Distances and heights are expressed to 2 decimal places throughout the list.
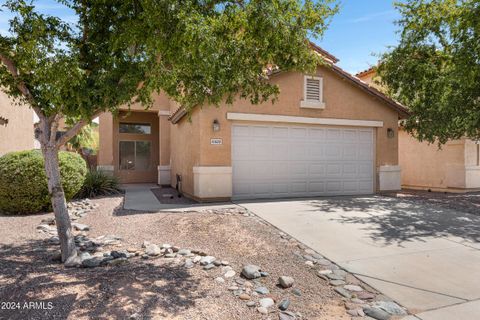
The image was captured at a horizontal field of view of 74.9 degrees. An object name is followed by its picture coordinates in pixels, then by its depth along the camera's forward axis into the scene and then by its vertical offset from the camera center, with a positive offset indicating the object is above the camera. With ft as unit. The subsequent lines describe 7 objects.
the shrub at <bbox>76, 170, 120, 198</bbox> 38.27 -3.10
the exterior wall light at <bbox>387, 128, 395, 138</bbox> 38.99 +3.47
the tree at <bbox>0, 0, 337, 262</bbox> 13.15 +5.11
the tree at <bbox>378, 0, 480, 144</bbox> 30.63 +10.00
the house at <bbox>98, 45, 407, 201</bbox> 31.96 +1.97
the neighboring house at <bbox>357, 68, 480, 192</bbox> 48.62 -0.86
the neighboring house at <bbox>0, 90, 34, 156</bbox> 41.32 +4.80
